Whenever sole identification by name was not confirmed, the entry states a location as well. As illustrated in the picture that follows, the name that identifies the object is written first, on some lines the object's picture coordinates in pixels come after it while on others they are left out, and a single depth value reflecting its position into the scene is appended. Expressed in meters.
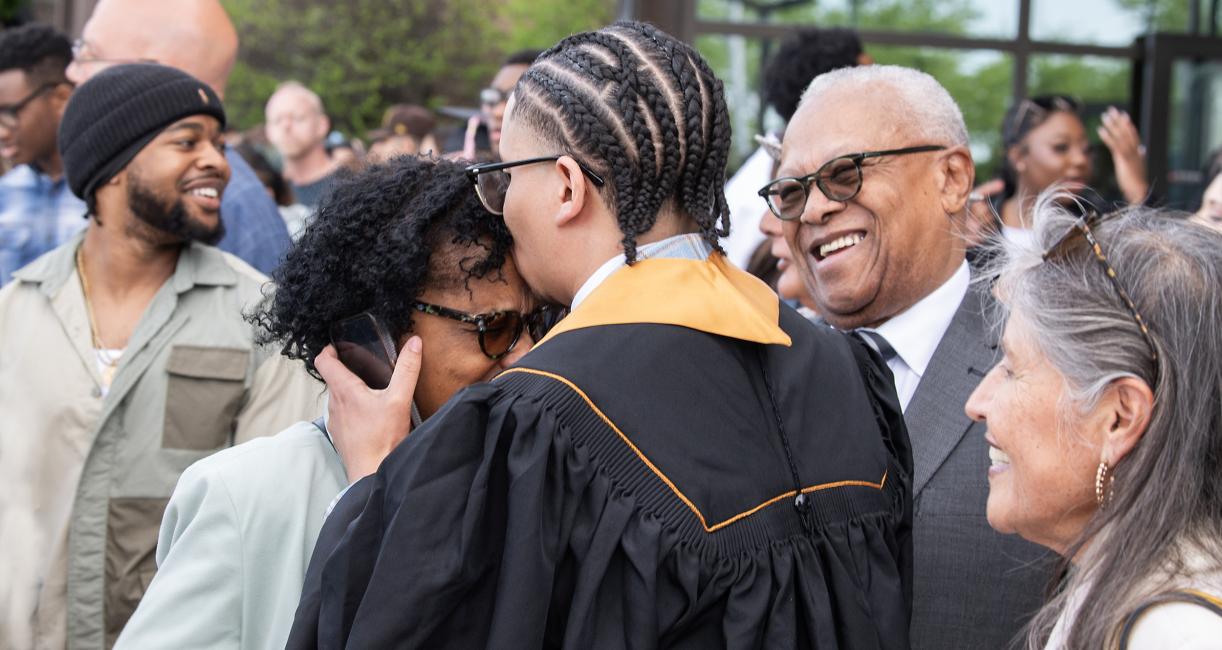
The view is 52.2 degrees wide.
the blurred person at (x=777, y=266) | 3.76
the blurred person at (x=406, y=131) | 8.19
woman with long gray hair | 1.73
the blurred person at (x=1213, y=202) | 4.79
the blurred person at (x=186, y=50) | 4.52
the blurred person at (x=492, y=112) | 5.57
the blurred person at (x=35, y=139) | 4.86
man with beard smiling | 3.47
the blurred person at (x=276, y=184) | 6.95
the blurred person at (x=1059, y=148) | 5.99
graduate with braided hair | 1.74
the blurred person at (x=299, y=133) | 8.45
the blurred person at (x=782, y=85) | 4.96
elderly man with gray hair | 2.85
